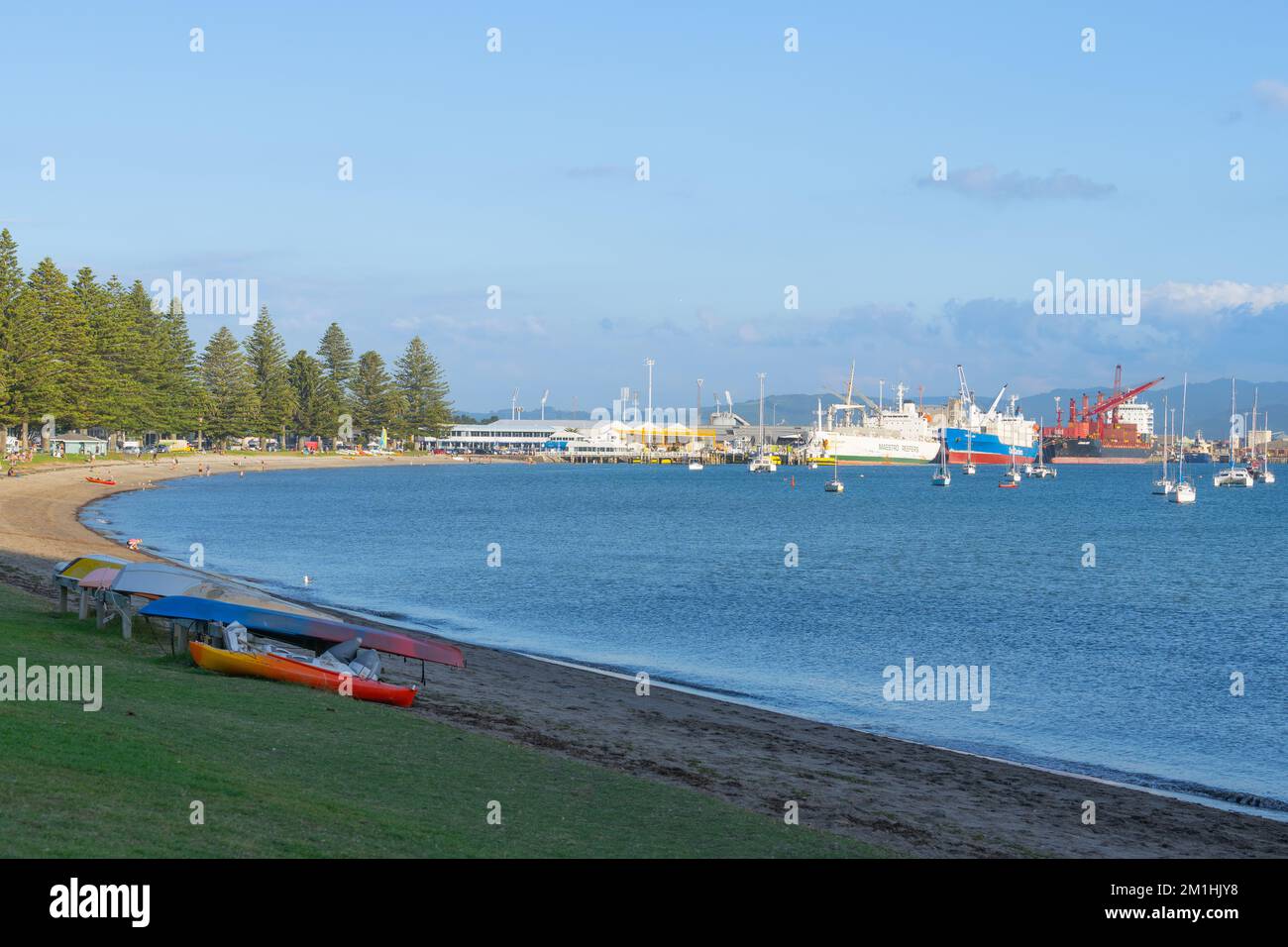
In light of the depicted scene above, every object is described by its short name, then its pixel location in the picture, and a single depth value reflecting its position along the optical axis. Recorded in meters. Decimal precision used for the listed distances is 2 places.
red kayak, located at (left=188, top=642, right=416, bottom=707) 19.16
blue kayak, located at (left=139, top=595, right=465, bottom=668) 20.61
